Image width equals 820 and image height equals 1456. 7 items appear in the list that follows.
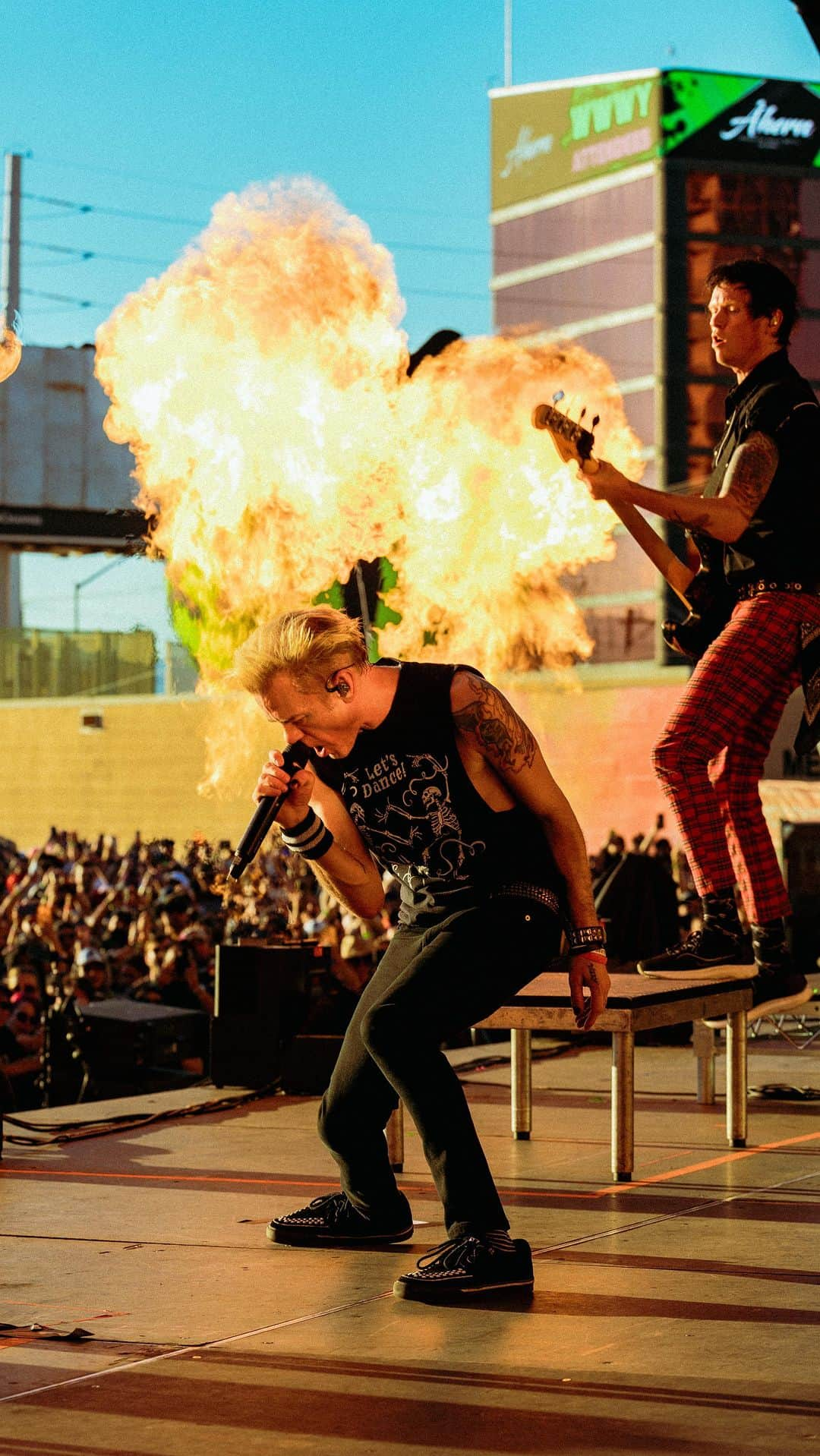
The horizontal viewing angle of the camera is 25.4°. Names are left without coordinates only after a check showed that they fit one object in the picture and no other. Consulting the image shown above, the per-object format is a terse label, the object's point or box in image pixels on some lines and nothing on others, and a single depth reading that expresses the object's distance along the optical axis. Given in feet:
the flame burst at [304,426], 32.78
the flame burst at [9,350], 20.15
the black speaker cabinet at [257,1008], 29.27
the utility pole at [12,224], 148.05
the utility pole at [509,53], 169.58
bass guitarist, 17.48
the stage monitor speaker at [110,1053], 34.76
